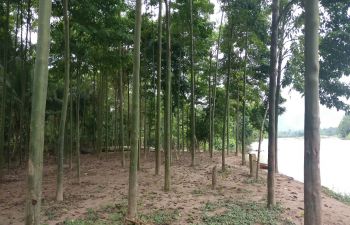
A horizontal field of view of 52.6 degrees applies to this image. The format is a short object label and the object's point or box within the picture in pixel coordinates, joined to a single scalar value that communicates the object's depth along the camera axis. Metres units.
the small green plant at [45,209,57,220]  7.35
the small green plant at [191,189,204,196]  9.40
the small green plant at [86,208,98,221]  7.19
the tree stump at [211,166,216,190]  9.86
